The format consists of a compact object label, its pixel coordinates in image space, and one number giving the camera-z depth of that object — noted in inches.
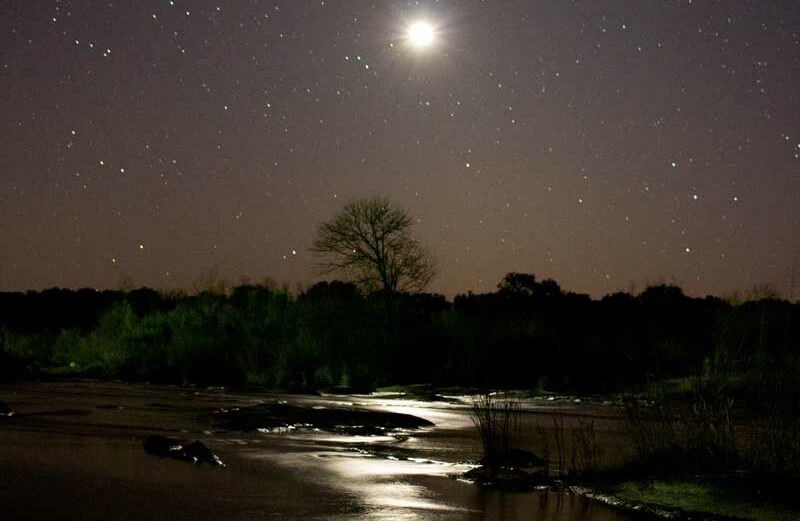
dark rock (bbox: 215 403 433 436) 854.0
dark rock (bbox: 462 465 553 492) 552.1
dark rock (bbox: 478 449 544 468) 613.0
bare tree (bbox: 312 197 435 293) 2012.8
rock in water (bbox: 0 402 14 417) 902.4
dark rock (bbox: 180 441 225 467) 611.5
